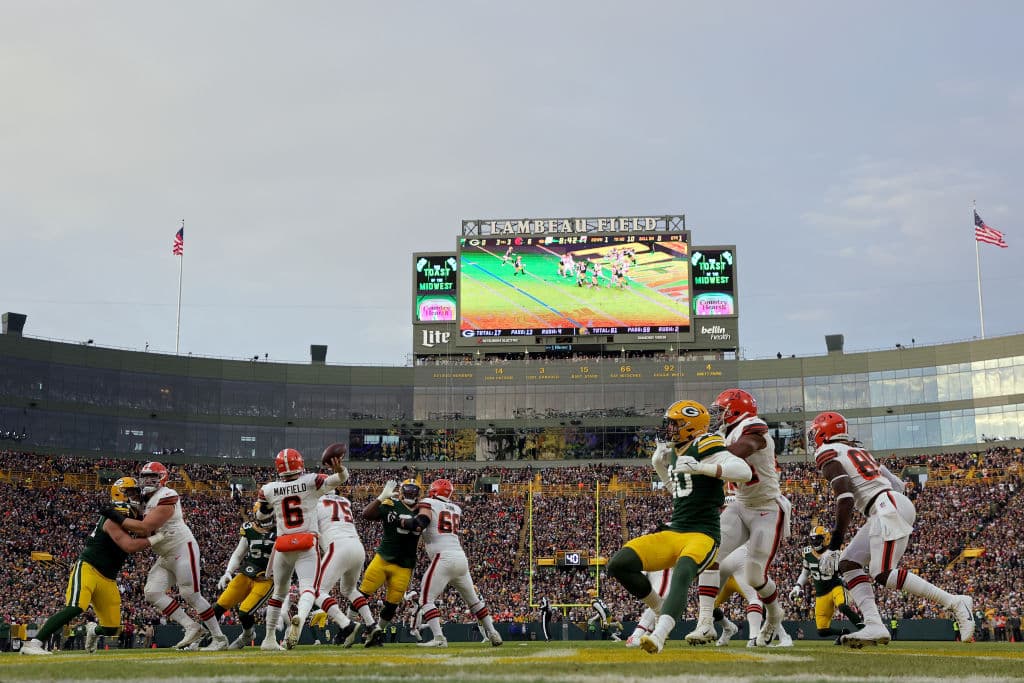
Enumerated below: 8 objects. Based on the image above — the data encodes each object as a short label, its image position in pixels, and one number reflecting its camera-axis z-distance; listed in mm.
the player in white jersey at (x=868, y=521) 13281
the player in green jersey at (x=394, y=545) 17562
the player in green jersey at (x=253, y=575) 17688
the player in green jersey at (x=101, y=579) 14461
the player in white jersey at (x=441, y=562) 17141
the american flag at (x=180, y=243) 71625
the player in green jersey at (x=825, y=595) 17531
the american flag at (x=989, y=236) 64550
